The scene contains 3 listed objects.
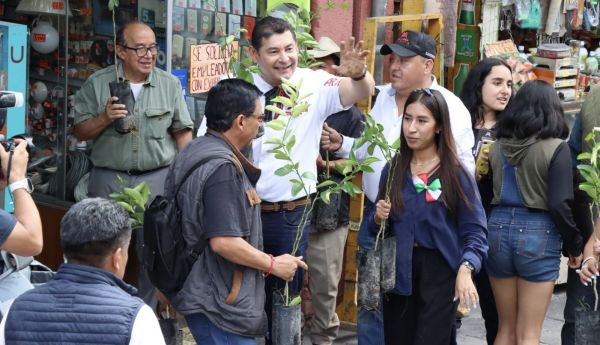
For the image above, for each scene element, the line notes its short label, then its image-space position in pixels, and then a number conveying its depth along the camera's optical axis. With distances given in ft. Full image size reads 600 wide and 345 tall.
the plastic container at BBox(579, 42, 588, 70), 31.53
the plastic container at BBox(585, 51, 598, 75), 32.14
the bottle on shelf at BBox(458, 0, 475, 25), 28.89
